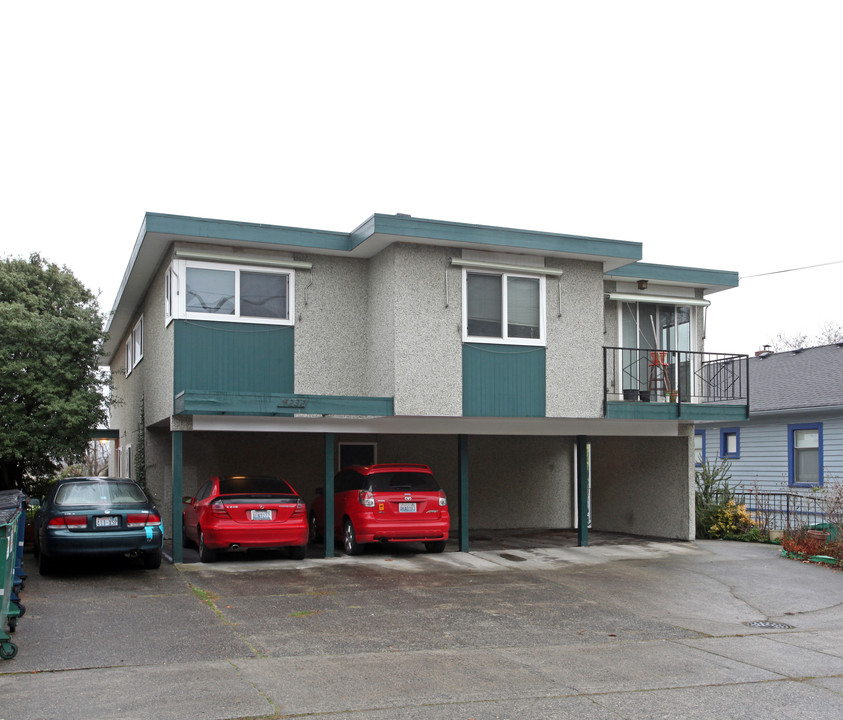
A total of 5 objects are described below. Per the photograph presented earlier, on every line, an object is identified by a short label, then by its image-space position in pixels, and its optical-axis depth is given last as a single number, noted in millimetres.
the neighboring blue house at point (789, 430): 21922
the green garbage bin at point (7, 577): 7525
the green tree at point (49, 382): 17297
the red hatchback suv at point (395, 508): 14469
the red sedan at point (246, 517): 13342
